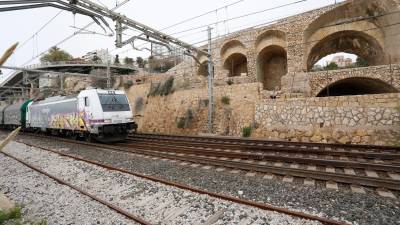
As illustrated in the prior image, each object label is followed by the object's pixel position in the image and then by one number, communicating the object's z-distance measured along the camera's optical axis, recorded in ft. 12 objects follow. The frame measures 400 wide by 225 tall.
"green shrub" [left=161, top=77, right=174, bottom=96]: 71.59
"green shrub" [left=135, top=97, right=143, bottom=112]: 79.40
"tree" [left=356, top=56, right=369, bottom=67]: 92.17
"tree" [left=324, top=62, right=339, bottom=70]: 106.51
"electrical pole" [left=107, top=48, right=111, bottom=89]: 76.55
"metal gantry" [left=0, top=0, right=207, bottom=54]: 22.79
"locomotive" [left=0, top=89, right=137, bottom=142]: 43.39
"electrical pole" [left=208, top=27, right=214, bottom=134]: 54.70
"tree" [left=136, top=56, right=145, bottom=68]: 220.84
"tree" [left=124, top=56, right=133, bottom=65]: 224.22
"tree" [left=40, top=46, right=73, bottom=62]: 223.92
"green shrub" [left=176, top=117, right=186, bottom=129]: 62.08
